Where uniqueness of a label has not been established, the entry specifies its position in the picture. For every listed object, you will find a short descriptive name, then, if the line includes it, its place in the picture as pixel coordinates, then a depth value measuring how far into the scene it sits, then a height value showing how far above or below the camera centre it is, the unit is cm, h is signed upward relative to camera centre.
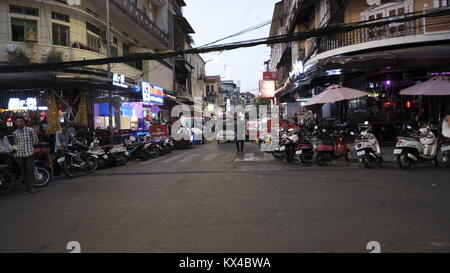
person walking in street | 1605 -58
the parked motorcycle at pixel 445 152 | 981 -106
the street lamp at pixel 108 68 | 1662 +285
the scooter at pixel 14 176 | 844 -133
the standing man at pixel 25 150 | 841 -61
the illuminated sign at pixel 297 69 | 1745 +272
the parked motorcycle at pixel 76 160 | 1060 -118
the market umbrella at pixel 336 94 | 1241 +92
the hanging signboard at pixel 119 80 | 1671 +236
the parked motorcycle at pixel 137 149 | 1483 -114
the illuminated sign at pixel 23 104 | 1528 +104
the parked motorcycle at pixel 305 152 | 1134 -111
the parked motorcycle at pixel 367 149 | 1011 -97
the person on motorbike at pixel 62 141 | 1078 -51
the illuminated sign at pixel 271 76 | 3380 +462
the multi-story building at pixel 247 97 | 10639 +783
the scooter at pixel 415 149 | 972 -96
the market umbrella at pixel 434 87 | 1083 +98
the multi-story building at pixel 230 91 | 9300 +921
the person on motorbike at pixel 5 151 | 884 -66
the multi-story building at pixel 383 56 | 1392 +259
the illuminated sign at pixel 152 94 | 2170 +206
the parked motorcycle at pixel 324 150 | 1101 -103
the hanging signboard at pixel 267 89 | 3584 +341
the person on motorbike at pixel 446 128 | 996 -36
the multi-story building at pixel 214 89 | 7244 +765
